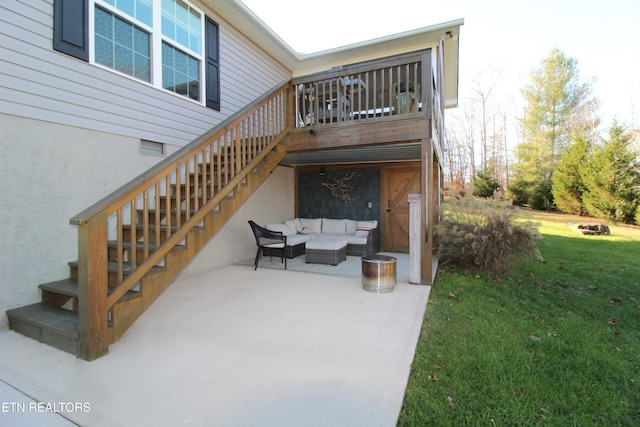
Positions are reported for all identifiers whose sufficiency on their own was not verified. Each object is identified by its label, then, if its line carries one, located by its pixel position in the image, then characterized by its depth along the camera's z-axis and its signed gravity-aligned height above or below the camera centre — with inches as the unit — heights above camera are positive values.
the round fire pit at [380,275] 168.2 -35.2
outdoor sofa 269.0 -20.9
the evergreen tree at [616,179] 460.8 +50.3
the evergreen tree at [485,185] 624.1 +53.3
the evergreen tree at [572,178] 539.5 +61.1
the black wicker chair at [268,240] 225.8 -21.8
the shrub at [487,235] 207.2 -16.1
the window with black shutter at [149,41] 140.3 +92.0
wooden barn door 304.3 +9.0
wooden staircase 95.9 -16.0
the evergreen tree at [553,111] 692.2 +232.0
